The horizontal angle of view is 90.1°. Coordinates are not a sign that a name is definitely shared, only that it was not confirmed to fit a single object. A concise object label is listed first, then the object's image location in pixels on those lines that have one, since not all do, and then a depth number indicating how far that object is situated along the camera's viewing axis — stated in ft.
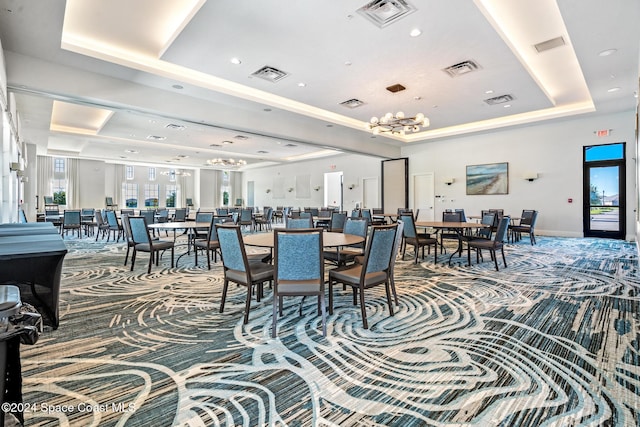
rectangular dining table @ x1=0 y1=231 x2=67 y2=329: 6.30
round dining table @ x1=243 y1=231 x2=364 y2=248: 10.26
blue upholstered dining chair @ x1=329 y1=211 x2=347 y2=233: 22.35
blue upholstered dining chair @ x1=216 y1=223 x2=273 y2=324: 9.40
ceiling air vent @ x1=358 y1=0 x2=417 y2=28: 12.90
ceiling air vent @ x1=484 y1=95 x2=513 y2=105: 24.53
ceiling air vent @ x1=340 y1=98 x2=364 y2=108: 25.04
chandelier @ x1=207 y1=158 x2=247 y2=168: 47.42
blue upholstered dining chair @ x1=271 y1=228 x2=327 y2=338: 8.41
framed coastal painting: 33.73
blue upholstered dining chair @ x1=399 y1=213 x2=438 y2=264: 18.12
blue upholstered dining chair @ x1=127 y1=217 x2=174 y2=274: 16.35
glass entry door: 27.96
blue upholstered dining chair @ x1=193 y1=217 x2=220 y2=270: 17.37
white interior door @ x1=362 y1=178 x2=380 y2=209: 46.25
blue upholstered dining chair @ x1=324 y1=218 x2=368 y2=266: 14.07
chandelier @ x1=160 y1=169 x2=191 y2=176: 65.23
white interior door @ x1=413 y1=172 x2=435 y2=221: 39.76
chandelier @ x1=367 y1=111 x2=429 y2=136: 21.90
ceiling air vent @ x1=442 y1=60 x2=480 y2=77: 18.51
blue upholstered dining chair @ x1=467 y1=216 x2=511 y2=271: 16.57
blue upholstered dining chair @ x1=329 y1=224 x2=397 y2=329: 9.27
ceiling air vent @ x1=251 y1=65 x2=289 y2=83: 19.15
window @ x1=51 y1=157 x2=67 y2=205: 51.90
